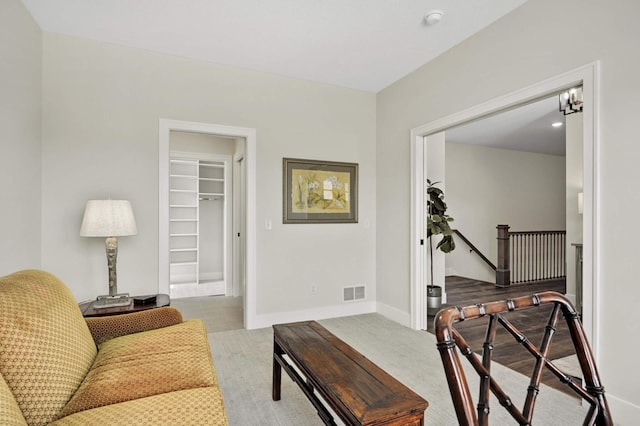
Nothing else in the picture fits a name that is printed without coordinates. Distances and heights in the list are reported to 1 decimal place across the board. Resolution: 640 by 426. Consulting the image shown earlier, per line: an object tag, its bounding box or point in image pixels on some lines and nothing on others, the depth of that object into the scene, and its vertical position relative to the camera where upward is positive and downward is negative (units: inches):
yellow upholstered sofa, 43.4 -25.6
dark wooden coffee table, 47.9 -27.9
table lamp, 97.0 -3.4
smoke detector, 101.7 +59.8
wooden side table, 88.3 -25.6
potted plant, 164.6 -6.6
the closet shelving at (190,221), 228.5 -4.7
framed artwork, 150.1 +10.4
